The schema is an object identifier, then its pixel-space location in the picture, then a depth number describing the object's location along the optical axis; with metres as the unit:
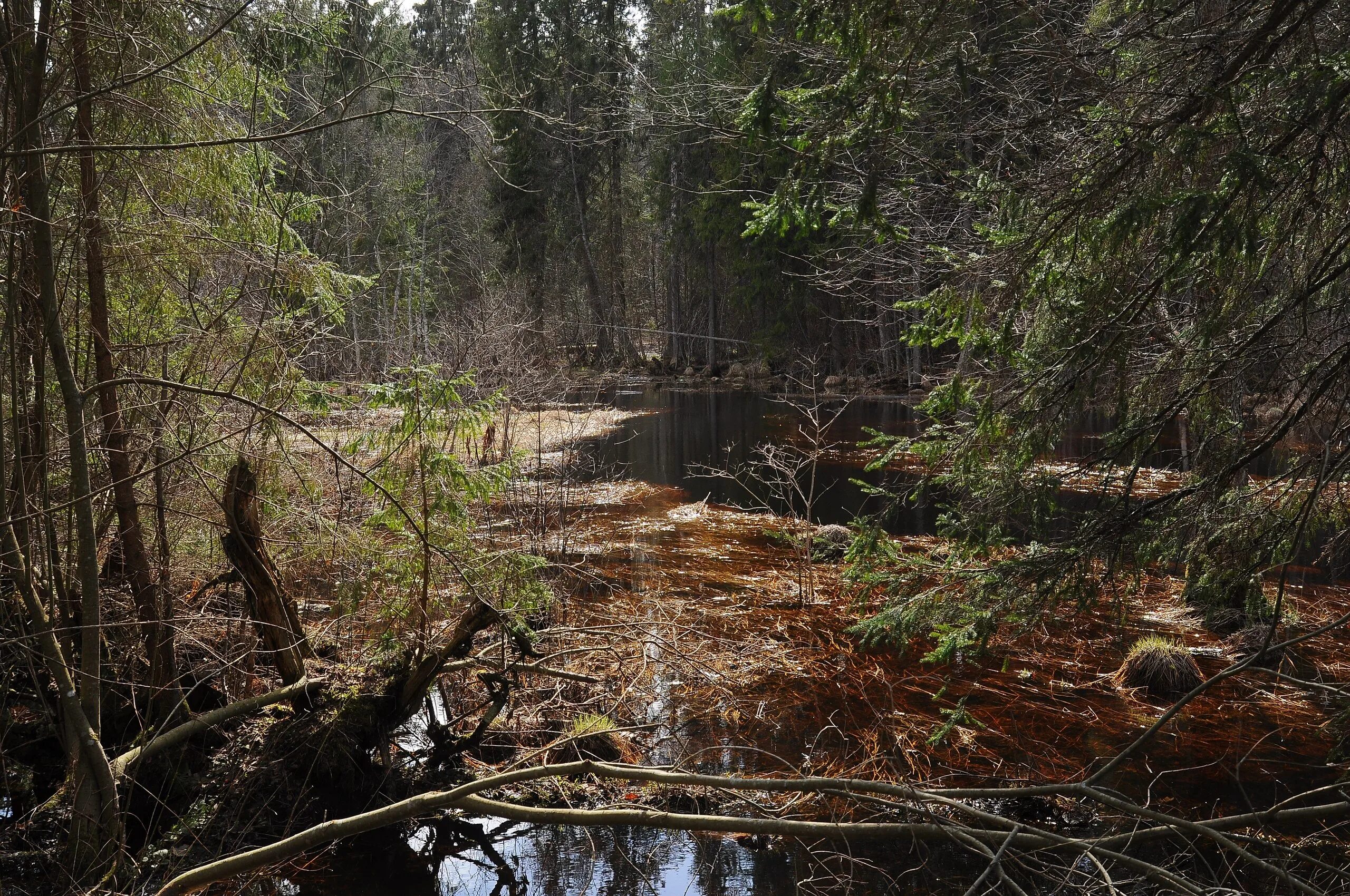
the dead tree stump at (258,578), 5.19
